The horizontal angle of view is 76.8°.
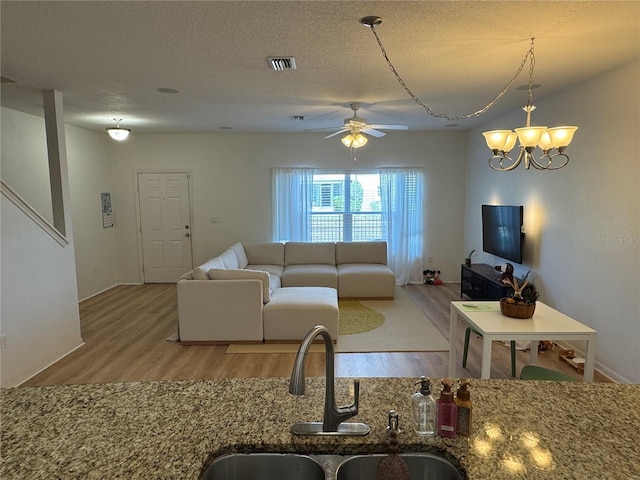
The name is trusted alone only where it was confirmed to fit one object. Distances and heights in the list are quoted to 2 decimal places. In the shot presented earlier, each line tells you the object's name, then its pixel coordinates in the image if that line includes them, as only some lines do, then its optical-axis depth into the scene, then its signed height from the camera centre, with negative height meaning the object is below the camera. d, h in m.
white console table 2.55 -0.82
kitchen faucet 1.15 -0.62
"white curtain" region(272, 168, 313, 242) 6.88 -0.01
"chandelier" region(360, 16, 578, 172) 2.53 +0.41
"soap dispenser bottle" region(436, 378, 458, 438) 1.16 -0.61
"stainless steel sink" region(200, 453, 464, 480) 1.14 -0.74
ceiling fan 4.32 +0.81
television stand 4.74 -1.05
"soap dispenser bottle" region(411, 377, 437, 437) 1.19 -0.63
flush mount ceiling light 5.14 +0.91
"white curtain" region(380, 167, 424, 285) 6.86 -0.30
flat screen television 4.84 -0.39
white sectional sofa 4.15 -1.10
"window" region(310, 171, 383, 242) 6.95 -0.09
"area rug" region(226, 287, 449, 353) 4.07 -1.47
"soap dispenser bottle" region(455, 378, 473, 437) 1.16 -0.60
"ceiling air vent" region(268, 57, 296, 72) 2.99 +1.06
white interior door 6.92 -0.37
